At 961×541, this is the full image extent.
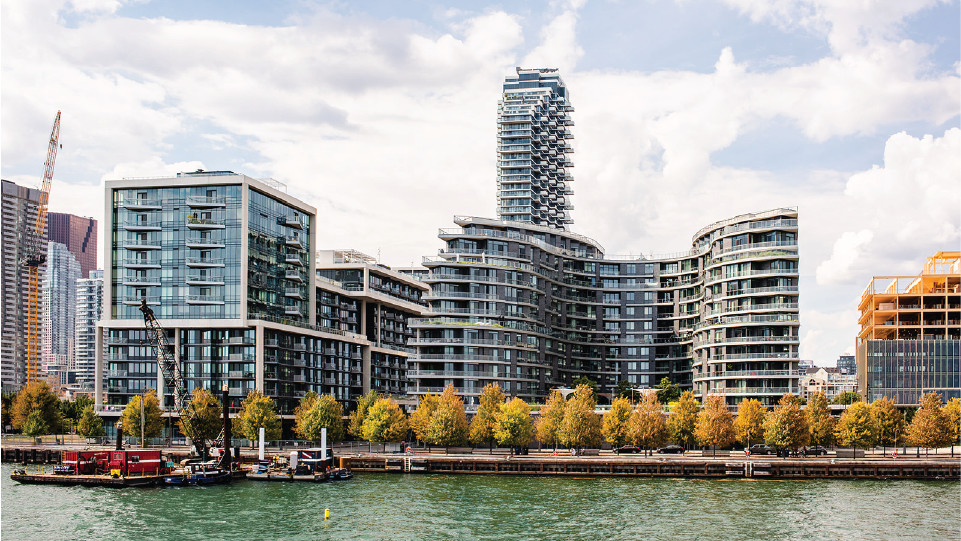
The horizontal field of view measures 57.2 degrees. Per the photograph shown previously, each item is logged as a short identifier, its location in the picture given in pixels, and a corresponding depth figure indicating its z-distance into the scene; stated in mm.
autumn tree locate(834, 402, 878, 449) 133250
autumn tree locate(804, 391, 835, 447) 135875
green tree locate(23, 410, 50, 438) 165875
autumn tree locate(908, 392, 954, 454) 133500
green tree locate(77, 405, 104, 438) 161500
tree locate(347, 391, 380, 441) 155250
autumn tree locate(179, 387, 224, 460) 147875
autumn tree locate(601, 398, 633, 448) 139125
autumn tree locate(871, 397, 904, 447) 136125
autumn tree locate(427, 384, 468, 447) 140375
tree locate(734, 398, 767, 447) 139250
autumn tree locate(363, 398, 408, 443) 146375
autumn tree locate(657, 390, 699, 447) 138750
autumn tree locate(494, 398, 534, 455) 138000
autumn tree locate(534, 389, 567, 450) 140250
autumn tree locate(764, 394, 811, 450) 131250
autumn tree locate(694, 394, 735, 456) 134250
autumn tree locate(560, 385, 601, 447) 136125
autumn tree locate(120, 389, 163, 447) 153125
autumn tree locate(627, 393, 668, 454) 134250
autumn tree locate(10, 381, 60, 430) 175000
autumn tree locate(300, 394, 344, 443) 151250
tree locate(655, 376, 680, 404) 191325
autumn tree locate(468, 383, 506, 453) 143750
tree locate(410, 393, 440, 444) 146750
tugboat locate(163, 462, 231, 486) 114325
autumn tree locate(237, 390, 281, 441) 148750
